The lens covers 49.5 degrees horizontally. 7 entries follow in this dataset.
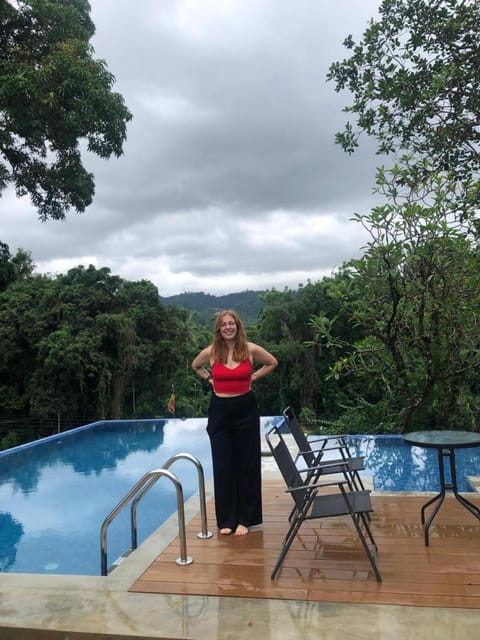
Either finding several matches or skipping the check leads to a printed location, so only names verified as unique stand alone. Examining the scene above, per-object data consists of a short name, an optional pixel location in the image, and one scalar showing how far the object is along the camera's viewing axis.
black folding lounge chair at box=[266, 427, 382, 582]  2.77
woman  3.64
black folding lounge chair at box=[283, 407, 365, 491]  3.53
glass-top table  3.31
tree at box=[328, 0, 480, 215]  5.93
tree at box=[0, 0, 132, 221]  7.18
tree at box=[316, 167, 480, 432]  5.86
